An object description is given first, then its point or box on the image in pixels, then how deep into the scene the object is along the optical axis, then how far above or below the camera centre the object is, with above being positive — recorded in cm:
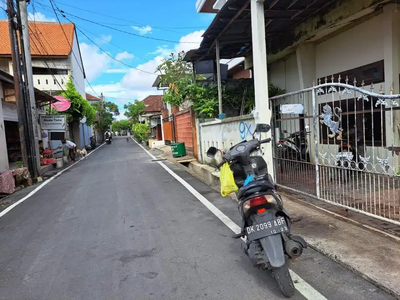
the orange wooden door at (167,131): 2490 +0
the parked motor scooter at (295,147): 589 -51
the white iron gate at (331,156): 416 -60
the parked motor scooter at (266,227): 288 -101
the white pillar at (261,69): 668 +120
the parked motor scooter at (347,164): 443 -66
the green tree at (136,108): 5351 +440
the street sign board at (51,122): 1800 +96
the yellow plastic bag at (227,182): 340 -60
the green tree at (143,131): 3922 +18
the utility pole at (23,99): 1145 +158
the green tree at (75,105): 2435 +257
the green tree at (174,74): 1500 +320
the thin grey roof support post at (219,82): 1016 +156
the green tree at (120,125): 10971 +314
